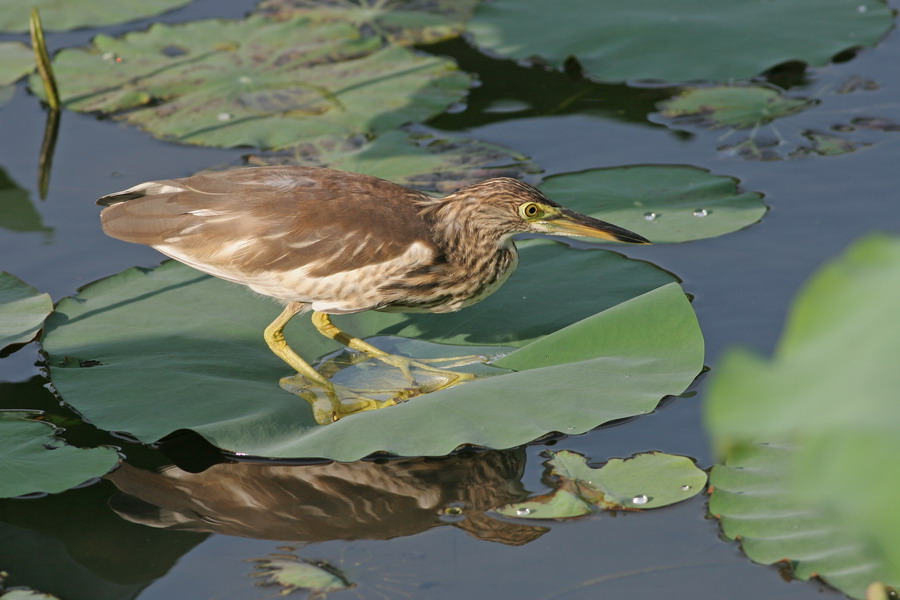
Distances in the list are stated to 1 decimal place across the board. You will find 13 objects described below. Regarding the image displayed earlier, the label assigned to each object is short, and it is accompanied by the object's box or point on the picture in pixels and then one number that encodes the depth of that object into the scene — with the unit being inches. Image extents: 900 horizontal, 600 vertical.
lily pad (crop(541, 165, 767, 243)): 486.6
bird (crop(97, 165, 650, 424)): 409.4
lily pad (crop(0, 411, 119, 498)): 341.7
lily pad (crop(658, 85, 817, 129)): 587.5
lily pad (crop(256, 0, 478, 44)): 711.7
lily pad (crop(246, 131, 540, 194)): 544.1
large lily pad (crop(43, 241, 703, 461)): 352.2
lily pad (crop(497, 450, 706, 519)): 339.0
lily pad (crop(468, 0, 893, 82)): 626.8
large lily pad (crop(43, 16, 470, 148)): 599.8
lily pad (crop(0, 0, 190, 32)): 712.4
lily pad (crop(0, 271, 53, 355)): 407.5
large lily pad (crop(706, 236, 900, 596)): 110.8
